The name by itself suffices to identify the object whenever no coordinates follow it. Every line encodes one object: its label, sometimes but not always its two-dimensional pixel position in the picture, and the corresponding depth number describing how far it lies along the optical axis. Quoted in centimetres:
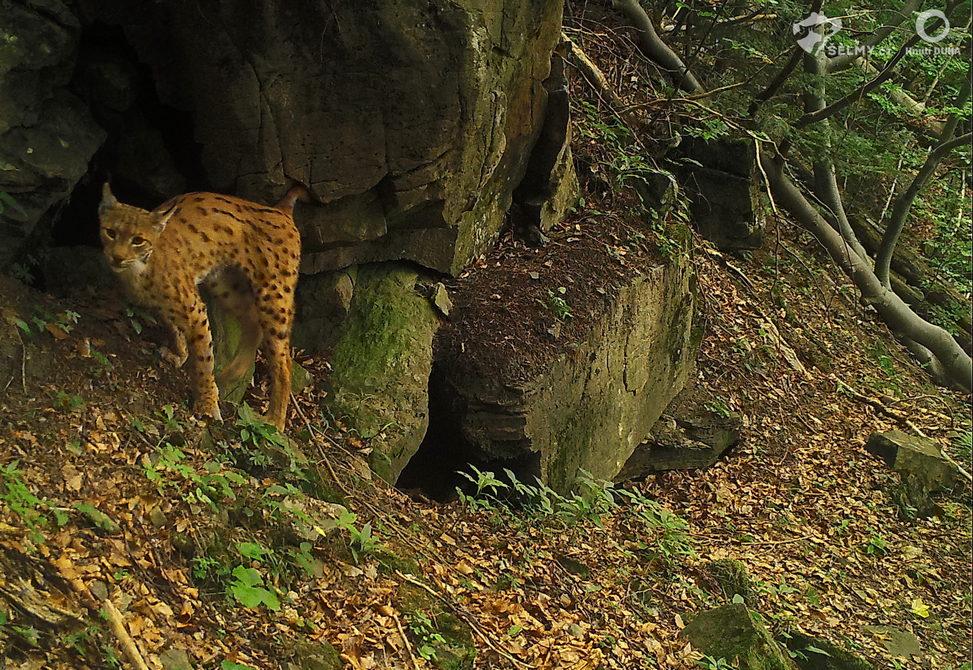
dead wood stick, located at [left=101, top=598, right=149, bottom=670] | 394
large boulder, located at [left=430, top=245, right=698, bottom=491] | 745
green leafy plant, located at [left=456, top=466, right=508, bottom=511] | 657
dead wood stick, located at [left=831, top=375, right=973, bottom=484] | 1192
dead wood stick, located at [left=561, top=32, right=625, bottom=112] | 1015
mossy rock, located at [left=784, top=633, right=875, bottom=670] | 700
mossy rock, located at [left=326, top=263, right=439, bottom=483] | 693
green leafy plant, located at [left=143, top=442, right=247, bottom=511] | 502
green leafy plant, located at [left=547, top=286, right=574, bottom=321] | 803
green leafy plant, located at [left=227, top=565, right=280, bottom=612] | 466
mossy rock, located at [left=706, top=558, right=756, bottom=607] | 743
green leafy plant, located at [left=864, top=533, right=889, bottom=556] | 936
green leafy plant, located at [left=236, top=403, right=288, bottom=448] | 582
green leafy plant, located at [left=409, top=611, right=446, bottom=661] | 513
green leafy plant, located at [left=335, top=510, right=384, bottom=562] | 549
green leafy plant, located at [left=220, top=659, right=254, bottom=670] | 419
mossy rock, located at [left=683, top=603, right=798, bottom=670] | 630
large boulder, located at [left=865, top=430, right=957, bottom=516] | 1055
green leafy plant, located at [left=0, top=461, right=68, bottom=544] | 423
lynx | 541
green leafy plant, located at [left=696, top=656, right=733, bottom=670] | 619
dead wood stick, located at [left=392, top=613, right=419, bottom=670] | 503
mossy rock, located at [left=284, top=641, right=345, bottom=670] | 454
